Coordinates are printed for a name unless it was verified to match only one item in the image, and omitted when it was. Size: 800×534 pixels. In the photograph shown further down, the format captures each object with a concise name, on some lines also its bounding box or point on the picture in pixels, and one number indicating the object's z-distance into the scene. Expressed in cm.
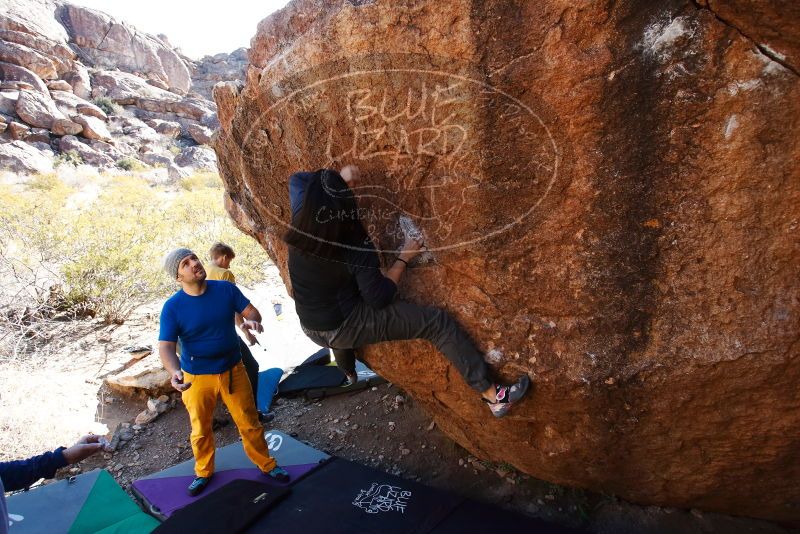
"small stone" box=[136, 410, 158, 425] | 377
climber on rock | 185
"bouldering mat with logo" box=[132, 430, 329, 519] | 269
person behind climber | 340
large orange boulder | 149
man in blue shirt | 246
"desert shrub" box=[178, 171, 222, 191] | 1614
